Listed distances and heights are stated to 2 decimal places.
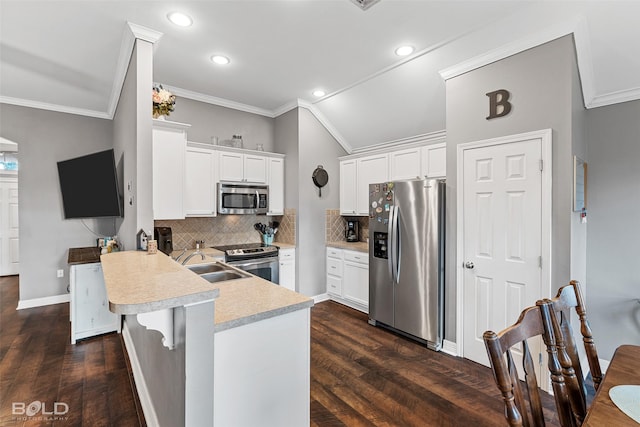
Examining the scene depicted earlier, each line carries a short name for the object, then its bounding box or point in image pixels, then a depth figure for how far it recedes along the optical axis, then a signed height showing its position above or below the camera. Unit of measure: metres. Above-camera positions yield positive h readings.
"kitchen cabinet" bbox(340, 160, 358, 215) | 4.62 +0.40
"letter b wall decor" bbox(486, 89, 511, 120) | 2.56 +0.94
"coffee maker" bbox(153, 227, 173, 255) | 3.27 -0.28
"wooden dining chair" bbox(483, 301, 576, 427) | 0.83 -0.49
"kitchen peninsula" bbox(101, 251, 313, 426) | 1.22 -0.62
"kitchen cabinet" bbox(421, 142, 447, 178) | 3.52 +0.62
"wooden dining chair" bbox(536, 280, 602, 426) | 1.11 -0.53
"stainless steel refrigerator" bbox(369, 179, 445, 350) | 3.03 -0.50
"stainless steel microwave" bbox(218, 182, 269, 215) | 4.03 +0.19
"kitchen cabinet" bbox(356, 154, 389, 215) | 4.19 +0.54
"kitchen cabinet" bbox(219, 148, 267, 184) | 4.09 +0.65
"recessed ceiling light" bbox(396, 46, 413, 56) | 2.89 +1.58
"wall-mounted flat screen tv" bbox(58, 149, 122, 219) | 3.44 +0.34
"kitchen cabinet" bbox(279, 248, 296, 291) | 4.28 -0.78
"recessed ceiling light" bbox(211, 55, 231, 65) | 3.09 +1.59
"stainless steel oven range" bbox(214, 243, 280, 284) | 3.80 -0.60
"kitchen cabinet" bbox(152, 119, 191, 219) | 3.17 +0.48
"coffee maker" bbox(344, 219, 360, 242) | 4.80 -0.30
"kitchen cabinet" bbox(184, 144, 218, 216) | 3.80 +0.41
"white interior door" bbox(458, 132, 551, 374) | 2.41 -0.18
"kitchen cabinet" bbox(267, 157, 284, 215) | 4.52 +0.43
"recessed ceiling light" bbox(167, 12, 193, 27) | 2.38 +1.57
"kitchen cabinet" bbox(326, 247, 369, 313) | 4.09 -0.93
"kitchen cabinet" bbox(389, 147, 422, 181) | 3.79 +0.63
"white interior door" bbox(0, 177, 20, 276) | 6.05 -0.26
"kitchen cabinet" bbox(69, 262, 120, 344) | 3.18 -0.97
